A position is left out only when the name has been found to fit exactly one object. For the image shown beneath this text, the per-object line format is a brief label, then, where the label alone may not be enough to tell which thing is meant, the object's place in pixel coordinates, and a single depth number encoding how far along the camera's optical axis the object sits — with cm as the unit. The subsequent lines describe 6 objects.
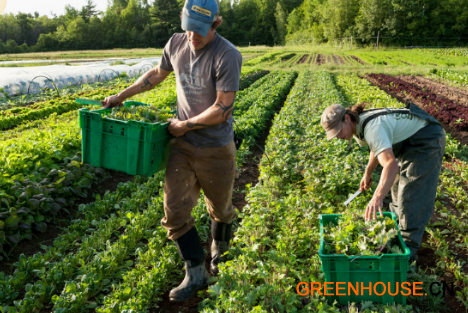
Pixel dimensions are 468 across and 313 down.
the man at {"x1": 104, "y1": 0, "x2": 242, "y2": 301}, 281
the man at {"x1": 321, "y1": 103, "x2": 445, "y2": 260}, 317
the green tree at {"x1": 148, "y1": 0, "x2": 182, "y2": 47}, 6869
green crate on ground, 276
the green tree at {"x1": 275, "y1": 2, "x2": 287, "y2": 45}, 9174
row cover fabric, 1467
